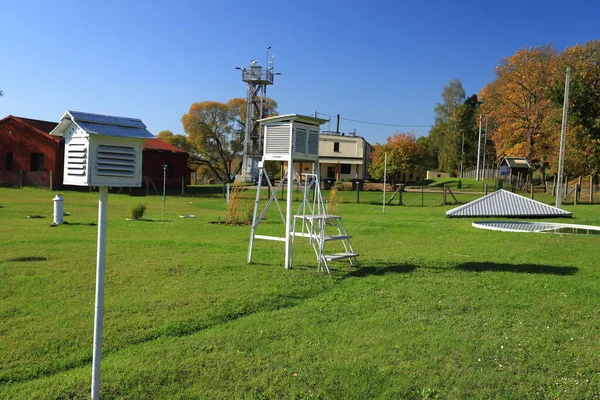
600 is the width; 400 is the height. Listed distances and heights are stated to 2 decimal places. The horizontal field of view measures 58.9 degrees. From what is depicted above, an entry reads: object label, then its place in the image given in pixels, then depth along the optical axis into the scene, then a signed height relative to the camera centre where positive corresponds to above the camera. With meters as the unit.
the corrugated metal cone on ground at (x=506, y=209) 20.75 -0.61
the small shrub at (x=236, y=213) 18.03 -1.10
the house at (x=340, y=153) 63.84 +3.93
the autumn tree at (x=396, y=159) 52.00 +2.96
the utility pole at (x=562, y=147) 26.75 +2.51
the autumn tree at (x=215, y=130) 65.12 +6.15
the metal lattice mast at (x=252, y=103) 58.06 +8.75
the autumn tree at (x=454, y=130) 76.88 +9.21
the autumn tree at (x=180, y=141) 67.25 +4.70
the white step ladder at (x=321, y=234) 8.84 -0.86
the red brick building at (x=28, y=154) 37.56 +1.32
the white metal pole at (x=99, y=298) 3.78 -0.91
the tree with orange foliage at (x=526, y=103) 45.84 +8.10
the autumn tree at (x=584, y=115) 33.50 +5.20
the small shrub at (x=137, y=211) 18.52 -1.21
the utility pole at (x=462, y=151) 74.96 +5.63
